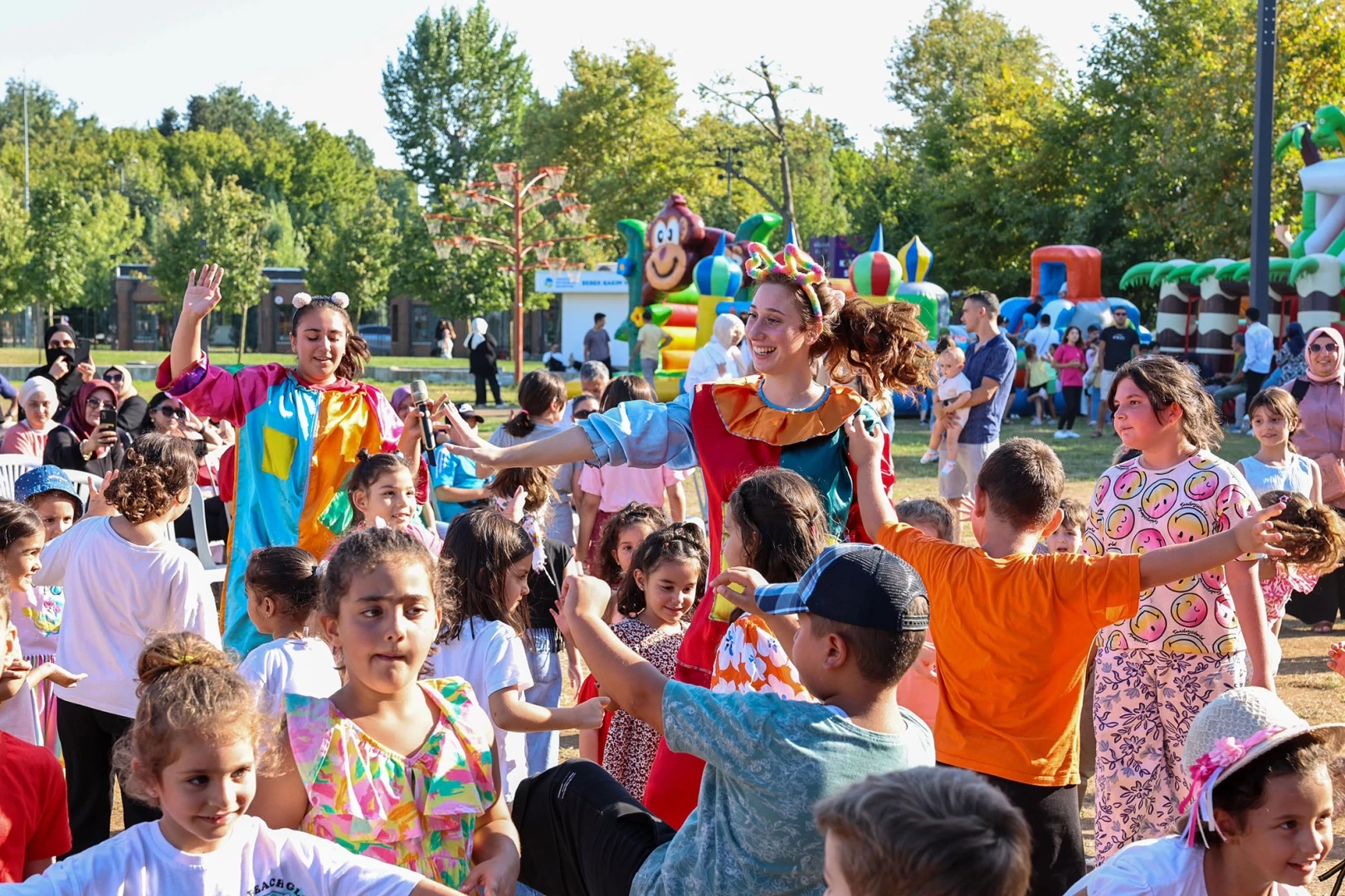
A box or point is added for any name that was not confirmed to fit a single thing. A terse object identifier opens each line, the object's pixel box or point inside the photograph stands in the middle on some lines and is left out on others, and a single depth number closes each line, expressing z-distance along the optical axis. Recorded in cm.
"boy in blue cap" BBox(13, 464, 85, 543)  534
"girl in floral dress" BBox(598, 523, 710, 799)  398
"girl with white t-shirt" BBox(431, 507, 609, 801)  357
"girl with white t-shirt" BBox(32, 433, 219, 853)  436
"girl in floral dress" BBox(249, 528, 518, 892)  266
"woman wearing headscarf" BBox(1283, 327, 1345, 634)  757
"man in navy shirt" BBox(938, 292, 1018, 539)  962
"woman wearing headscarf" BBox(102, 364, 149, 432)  924
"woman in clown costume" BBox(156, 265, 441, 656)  494
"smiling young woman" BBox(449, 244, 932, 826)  394
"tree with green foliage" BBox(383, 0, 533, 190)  7725
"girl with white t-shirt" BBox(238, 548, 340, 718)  354
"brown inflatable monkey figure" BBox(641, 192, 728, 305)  2270
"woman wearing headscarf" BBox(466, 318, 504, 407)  2423
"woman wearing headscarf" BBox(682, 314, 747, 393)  1166
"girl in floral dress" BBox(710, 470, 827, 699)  308
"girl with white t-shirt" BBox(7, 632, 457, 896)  240
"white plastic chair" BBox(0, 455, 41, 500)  769
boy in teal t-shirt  234
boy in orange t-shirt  352
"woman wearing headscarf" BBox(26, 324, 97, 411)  1024
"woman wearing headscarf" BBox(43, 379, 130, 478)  820
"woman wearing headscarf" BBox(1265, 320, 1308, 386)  1218
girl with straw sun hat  248
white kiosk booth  3766
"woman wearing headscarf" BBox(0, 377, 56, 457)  842
